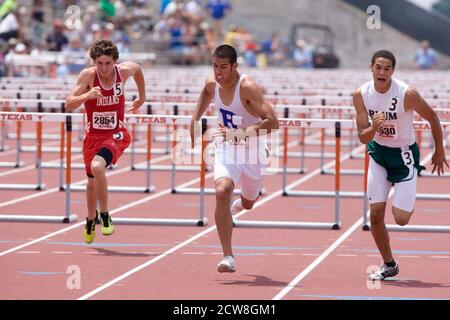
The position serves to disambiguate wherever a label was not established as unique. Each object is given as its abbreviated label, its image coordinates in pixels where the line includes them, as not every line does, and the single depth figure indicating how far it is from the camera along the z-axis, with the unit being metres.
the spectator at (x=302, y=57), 47.44
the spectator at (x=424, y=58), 46.34
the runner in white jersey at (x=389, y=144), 11.05
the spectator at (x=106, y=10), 42.41
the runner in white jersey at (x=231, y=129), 11.33
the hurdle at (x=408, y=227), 14.38
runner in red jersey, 12.76
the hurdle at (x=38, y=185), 16.75
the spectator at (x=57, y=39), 36.78
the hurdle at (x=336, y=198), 14.28
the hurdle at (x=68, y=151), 14.64
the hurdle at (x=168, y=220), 14.70
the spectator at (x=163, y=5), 44.78
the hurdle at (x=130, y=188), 18.11
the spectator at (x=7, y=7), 35.16
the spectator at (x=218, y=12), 46.28
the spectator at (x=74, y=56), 34.34
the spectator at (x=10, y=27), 34.22
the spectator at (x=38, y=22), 39.75
